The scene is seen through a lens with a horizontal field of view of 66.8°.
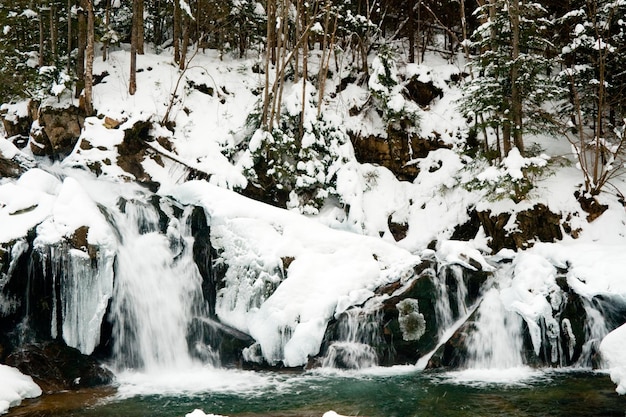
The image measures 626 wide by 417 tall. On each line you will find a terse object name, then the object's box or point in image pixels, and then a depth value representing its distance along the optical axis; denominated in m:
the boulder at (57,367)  7.10
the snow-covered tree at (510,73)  11.23
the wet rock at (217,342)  8.34
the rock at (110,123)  13.59
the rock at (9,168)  10.20
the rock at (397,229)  13.77
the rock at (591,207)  11.84
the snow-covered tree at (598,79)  11.73
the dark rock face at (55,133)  13.34
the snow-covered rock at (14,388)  6.27
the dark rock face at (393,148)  15.18
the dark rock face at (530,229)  11.69
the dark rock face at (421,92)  16.52
